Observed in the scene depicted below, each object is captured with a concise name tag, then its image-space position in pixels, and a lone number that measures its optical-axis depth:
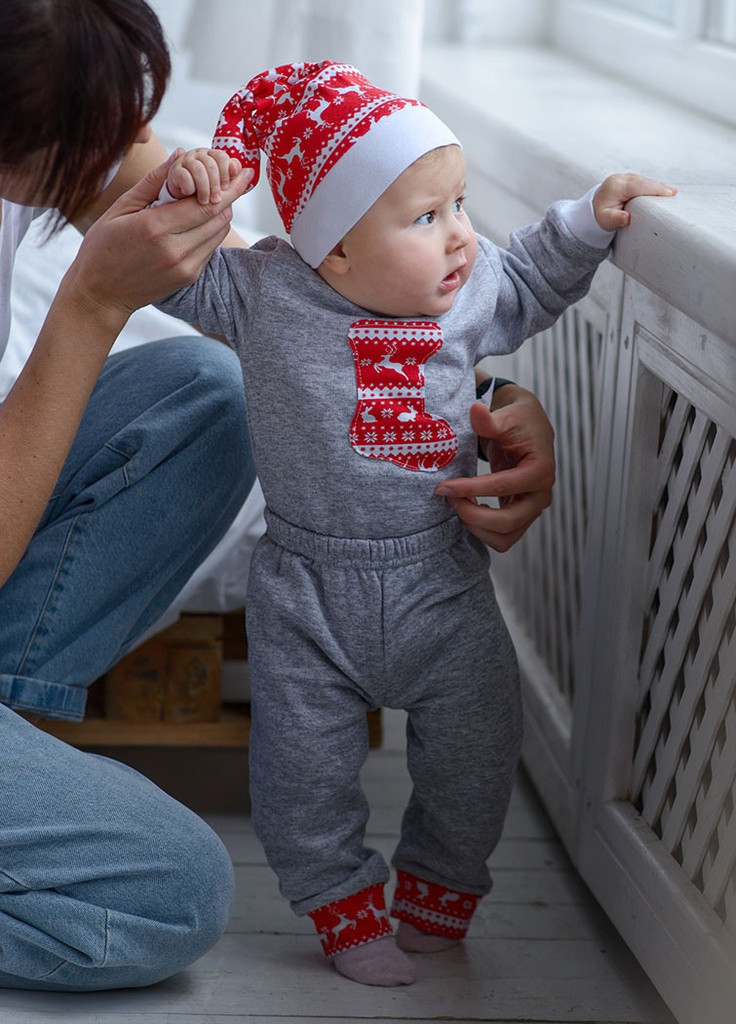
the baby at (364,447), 1.96
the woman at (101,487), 1.88
